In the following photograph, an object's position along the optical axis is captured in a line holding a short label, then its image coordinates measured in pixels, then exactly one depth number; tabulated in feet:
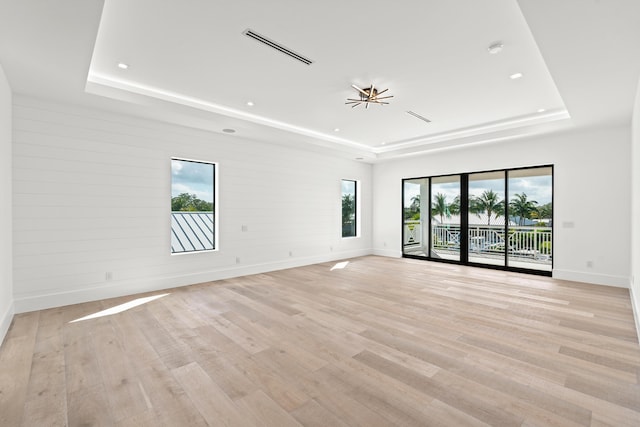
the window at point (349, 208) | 27.78
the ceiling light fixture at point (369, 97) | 13.48
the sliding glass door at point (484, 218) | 20.98
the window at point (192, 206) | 17.44
